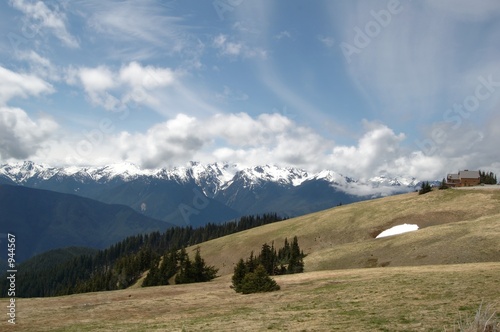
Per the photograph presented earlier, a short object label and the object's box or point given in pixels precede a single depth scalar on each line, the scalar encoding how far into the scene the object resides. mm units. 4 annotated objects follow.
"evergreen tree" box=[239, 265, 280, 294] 44125
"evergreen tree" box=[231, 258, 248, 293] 49506
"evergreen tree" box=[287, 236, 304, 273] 74188
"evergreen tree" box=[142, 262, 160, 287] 108875
